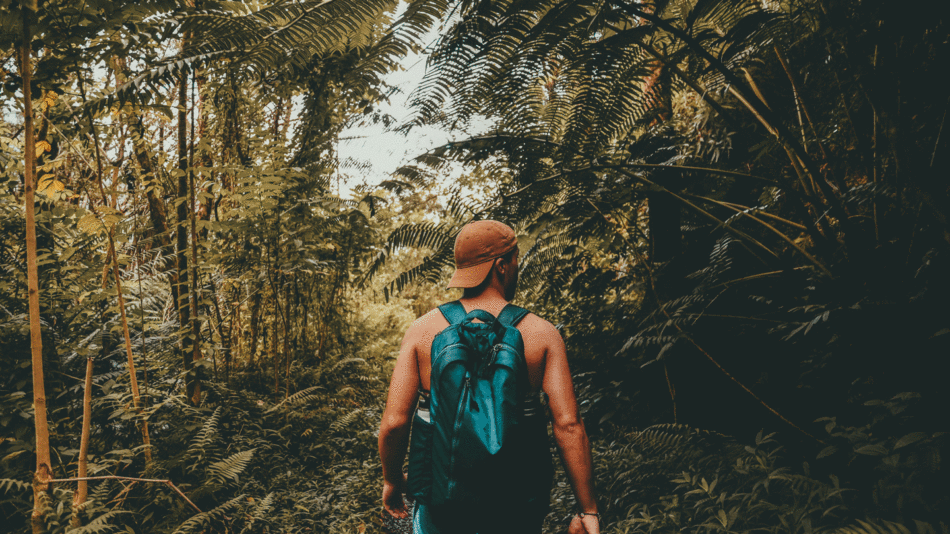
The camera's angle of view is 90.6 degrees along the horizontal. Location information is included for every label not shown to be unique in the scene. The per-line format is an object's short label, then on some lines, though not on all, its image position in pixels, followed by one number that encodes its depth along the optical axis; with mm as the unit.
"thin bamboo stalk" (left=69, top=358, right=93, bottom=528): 1838
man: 1331
